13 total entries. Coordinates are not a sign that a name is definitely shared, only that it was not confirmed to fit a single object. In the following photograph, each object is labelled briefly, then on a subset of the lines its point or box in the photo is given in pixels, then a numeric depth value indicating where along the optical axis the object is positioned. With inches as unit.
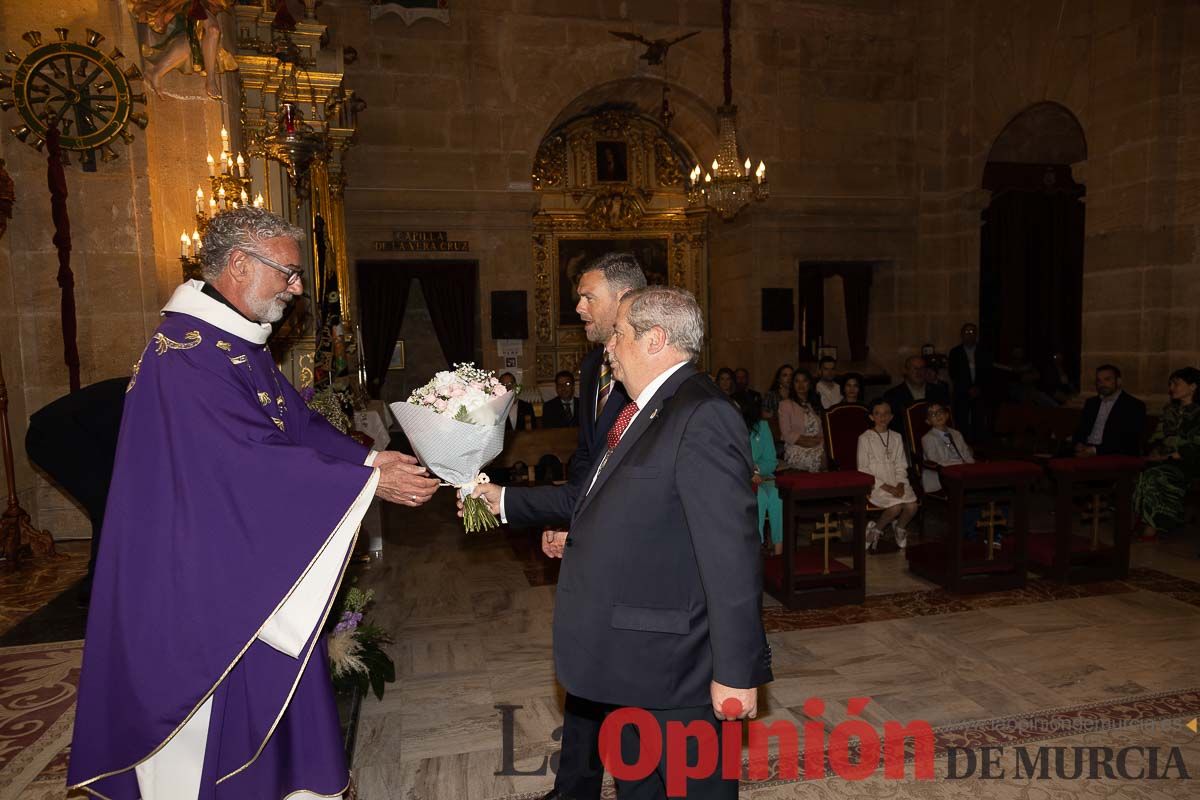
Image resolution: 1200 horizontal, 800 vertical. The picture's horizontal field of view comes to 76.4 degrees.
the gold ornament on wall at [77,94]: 250.1
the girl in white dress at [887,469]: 260.1
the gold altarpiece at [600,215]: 571.5
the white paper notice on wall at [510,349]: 487.2
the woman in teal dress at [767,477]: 250.2
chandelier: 333.4
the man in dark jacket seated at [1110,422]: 280.8
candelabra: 190.4
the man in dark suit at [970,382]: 425.1
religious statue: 212.2
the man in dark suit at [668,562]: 76.1
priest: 86.7
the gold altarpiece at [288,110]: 235.6
